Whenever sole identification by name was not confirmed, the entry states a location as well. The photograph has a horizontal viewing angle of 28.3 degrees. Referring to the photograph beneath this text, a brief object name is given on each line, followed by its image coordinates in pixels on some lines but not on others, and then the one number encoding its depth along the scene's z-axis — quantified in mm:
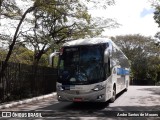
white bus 13969
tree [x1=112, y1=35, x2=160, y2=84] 63656
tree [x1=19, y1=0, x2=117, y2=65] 18819
